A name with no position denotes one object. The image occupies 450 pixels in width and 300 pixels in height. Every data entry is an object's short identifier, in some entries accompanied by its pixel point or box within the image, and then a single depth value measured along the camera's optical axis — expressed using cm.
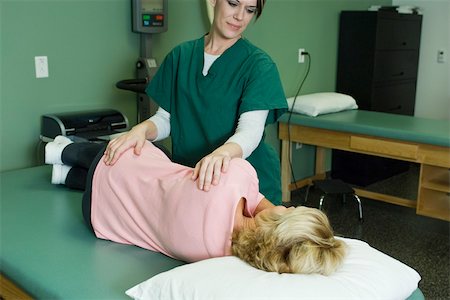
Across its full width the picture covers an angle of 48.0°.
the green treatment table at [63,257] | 126
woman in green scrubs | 156
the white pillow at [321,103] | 357
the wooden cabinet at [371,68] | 415
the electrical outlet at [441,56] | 485
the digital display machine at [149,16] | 273
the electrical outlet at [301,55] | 402
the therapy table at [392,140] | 300
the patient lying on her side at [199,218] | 113
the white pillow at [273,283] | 103
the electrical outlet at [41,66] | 246
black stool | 335
